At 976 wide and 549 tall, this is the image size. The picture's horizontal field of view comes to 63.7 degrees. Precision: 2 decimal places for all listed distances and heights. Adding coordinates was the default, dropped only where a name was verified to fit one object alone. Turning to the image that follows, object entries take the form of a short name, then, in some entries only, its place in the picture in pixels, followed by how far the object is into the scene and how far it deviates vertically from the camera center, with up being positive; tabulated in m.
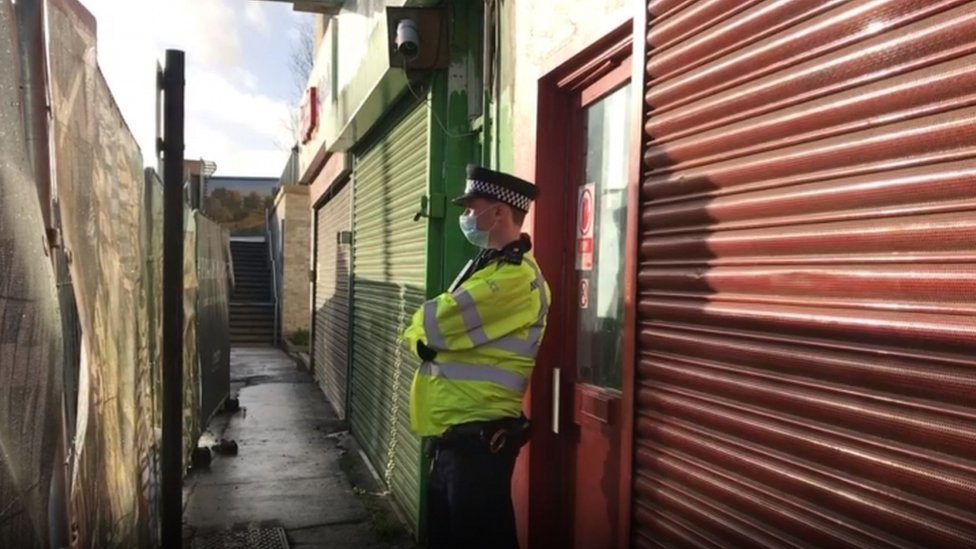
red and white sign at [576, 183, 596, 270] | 3.34 +0.12
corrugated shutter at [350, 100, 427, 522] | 5.38 -0.32
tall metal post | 3.82 -0.25
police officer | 3.02 -0.51
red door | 3.07 -0.20
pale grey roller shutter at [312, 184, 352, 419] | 9.49 -0.68
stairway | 20.72 -1.44
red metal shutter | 1.57 -0.04
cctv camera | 4.63 +1.26
